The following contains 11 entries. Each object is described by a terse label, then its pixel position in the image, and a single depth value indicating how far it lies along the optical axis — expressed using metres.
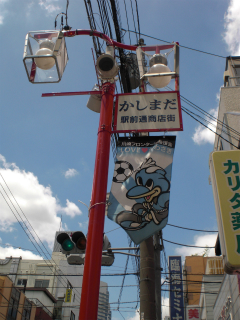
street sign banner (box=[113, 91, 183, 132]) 5.90
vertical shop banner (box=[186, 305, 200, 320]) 32.72
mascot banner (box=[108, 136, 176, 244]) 4.95
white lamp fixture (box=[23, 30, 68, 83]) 5.67
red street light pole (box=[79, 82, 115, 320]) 4.18
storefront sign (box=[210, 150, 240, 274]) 5.80
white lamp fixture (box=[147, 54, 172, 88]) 5.86
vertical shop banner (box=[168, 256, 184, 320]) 22.27
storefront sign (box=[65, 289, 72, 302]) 43.12
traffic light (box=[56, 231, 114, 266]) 5.97
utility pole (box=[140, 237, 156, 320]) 8.00
